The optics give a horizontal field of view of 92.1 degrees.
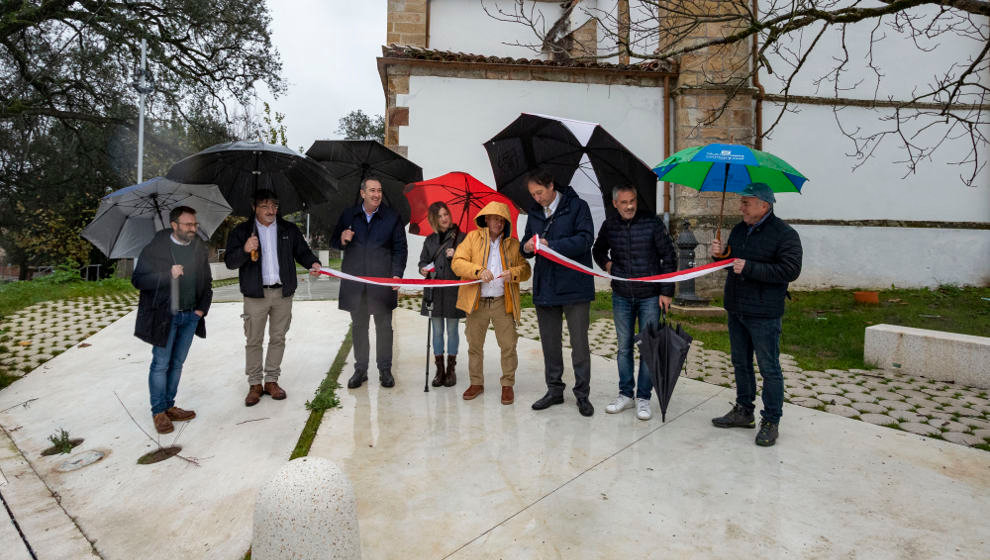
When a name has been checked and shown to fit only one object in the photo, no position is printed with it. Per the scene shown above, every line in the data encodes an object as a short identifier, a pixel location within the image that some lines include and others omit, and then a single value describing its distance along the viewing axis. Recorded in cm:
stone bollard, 178
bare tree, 1061
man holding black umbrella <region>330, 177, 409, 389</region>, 482
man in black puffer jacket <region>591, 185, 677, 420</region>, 401
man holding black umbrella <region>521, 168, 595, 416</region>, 407
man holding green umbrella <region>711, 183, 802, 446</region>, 346
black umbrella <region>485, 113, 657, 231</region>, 412
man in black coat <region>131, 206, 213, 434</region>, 372
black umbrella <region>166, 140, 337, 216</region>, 396
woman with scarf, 505
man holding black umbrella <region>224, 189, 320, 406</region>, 426
